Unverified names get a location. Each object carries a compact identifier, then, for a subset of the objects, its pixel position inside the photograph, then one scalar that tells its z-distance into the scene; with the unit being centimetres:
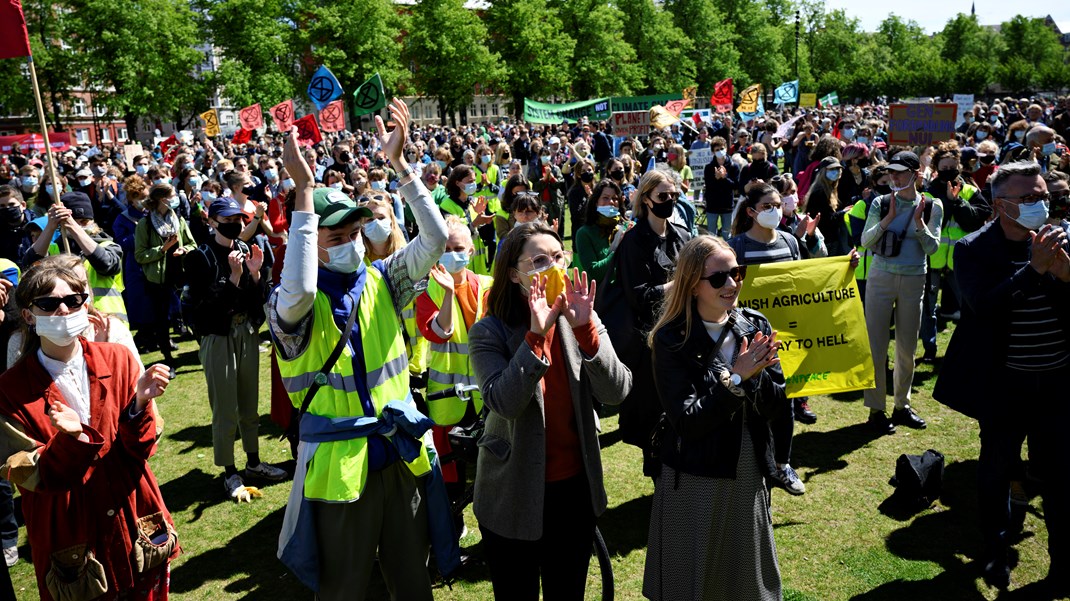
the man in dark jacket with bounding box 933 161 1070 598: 451
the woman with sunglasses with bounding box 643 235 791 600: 362
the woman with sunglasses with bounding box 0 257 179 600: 341
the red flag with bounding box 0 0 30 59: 607
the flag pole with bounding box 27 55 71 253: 523
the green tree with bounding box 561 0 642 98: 6431
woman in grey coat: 346
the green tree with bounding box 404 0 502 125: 5947
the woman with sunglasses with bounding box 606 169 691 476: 566
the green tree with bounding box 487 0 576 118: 6088
